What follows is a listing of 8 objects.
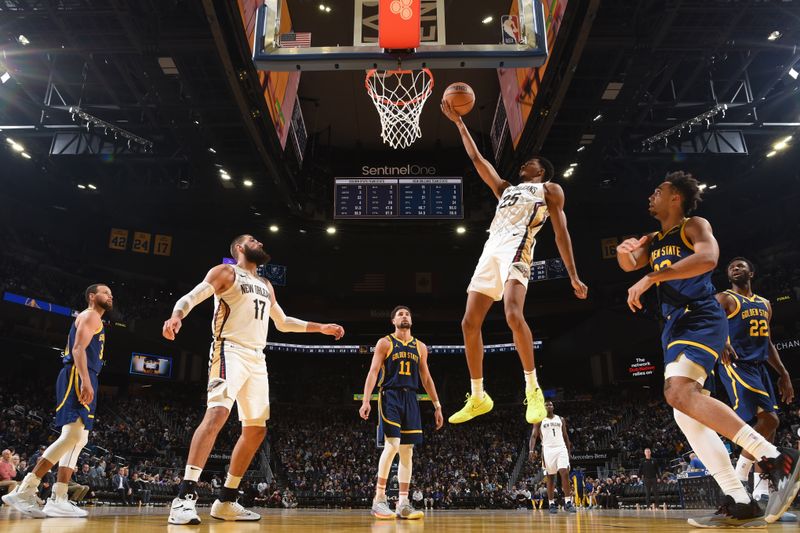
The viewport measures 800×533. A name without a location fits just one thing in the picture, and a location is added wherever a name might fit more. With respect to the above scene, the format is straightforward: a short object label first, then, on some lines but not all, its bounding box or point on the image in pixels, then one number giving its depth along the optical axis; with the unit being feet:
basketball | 16.69
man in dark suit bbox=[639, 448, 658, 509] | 49.08
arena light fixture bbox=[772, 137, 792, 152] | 56.13
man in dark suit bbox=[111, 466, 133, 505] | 45.52
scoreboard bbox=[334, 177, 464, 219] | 52.31
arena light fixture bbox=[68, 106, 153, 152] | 48.83
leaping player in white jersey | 14.89
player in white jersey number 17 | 14.79
